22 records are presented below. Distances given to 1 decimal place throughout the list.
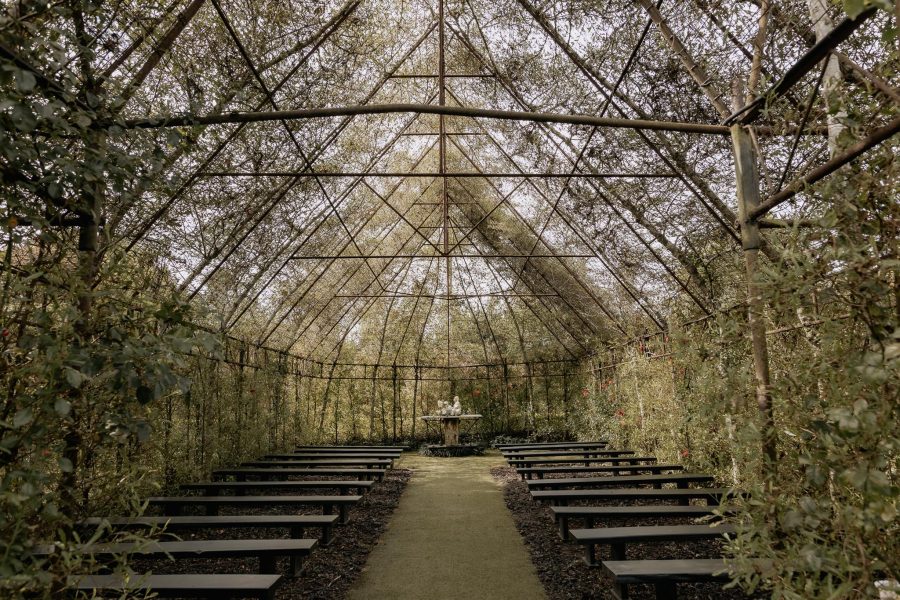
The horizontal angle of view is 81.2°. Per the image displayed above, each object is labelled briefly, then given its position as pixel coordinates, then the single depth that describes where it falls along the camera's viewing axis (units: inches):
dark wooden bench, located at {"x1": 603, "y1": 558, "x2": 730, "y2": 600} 122.8
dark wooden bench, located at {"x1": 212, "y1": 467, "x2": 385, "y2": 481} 281.6
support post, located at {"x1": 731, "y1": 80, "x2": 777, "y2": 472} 112.5
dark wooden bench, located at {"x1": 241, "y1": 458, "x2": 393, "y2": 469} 327.9
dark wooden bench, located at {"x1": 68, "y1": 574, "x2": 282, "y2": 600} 116.0
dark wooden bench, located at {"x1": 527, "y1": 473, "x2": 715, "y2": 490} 235.1
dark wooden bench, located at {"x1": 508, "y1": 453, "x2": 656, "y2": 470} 310.8
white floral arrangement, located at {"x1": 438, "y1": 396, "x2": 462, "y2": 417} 519.8
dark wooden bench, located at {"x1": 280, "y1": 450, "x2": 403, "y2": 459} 371.1
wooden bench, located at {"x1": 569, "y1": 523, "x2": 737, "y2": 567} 151.1
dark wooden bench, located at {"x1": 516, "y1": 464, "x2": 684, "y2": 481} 280.5
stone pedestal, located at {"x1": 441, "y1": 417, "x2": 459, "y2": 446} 521.0
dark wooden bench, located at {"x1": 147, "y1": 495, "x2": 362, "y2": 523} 208.4
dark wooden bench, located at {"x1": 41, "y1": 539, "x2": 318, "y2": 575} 143.8
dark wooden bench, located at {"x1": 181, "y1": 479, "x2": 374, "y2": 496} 241.1
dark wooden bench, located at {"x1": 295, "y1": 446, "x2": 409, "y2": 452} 404.2
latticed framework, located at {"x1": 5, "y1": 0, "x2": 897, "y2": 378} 146.3
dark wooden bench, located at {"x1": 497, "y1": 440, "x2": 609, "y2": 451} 381.7
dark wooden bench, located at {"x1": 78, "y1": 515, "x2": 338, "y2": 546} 180.4
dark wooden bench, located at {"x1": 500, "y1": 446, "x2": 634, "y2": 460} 337.4
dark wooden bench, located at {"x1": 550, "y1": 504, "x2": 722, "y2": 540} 181.8
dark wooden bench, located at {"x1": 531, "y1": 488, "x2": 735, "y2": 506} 213.9
